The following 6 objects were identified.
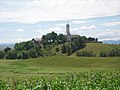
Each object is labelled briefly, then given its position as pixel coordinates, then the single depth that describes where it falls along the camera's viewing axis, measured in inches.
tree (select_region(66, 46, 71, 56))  5871.1
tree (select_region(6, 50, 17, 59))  5639.8
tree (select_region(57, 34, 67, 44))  7344.5
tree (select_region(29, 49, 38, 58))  5546.3
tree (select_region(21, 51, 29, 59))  5476.4
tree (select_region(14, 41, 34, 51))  6574.8
